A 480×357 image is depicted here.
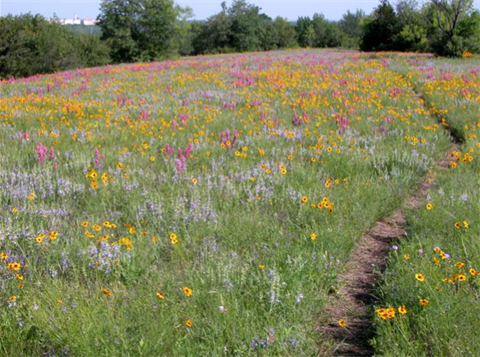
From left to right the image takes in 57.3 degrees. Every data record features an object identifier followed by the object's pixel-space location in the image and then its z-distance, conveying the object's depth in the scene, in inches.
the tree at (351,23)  3897.6
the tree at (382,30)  1684.3
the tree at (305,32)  3496.6
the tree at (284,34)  3235.7
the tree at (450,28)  1073.5
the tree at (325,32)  3312.0
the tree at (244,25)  2689.5
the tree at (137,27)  1889.8
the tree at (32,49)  1373.0
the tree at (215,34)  2726.4
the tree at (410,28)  1592.0
